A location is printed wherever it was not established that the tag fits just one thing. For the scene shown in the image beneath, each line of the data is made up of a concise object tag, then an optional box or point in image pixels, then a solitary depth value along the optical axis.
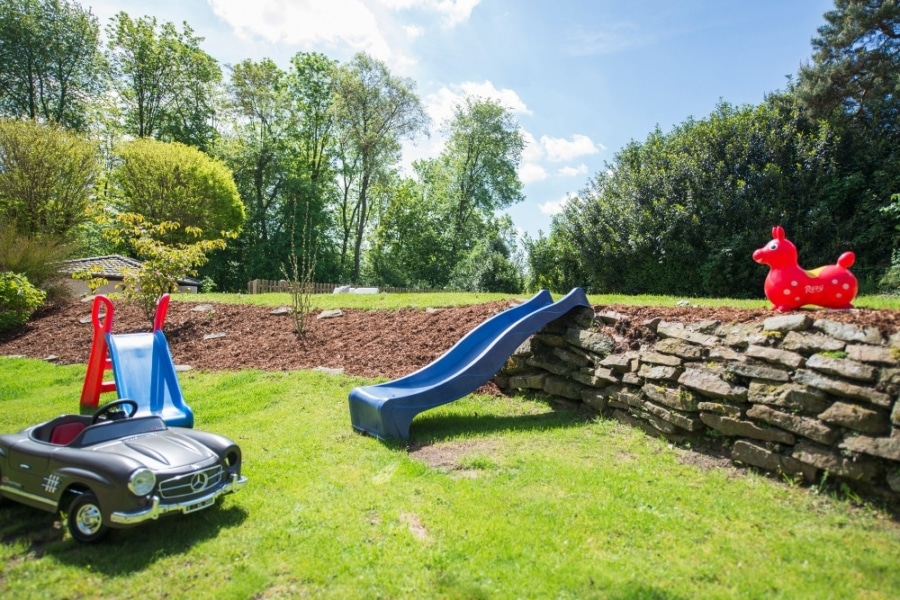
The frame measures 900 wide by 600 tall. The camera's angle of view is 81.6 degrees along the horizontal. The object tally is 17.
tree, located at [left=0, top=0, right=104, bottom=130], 26.03
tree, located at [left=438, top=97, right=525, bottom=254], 34.16
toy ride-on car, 3.19
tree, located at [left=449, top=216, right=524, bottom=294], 20.61
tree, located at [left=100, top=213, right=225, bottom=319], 10.13
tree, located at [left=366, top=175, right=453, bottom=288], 34.38
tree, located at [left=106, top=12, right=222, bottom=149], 29.83
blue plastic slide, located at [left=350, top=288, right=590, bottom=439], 5.31
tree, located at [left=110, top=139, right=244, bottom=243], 24.48
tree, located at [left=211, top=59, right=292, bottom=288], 31.38
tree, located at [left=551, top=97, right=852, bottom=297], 12.64
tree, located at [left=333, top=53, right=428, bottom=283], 31.08
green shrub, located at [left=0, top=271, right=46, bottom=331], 12.30
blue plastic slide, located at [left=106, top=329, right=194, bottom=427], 5.60
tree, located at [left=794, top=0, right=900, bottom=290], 12.09
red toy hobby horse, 4.69
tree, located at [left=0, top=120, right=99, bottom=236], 19.92
